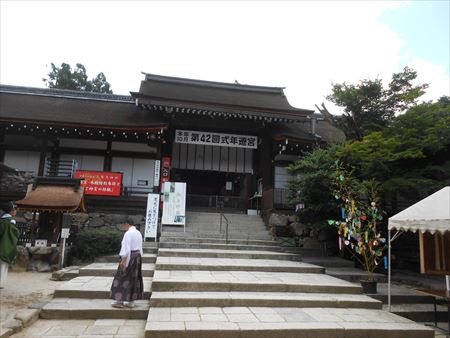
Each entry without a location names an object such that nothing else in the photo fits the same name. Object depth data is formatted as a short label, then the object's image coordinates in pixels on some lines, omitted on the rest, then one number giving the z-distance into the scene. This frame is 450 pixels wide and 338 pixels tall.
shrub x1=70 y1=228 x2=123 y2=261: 10.53
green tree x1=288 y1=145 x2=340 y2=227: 10.47
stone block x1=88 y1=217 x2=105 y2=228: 13.04
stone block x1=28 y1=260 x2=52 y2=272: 10.35
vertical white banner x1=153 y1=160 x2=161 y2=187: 13.77
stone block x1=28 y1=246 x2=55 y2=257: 10.50
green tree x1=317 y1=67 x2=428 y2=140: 11.11
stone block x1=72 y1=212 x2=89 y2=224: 12.99
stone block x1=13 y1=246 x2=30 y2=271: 10.34
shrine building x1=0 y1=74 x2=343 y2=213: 13.41
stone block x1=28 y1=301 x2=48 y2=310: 5.66
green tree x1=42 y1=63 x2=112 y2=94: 34.59
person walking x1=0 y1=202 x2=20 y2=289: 6.58
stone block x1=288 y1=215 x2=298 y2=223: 13.11
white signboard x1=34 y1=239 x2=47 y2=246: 10.63
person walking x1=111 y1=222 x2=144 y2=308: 5.68
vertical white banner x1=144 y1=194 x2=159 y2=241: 11.67
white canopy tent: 5.23
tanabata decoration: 7.32
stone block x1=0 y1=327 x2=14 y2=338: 4.44
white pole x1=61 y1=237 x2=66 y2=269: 9.97
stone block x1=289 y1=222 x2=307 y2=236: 13.01
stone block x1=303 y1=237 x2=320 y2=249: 12.67
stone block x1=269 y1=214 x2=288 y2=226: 13.05
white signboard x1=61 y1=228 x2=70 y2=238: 9.83
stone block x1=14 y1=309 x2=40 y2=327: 5.01
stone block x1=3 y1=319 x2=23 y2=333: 4.73
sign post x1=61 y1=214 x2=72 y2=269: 9.84
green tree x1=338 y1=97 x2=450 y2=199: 8.86
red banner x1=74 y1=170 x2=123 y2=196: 13.02
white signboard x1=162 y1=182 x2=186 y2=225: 12.59
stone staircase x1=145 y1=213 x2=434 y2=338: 4.87
